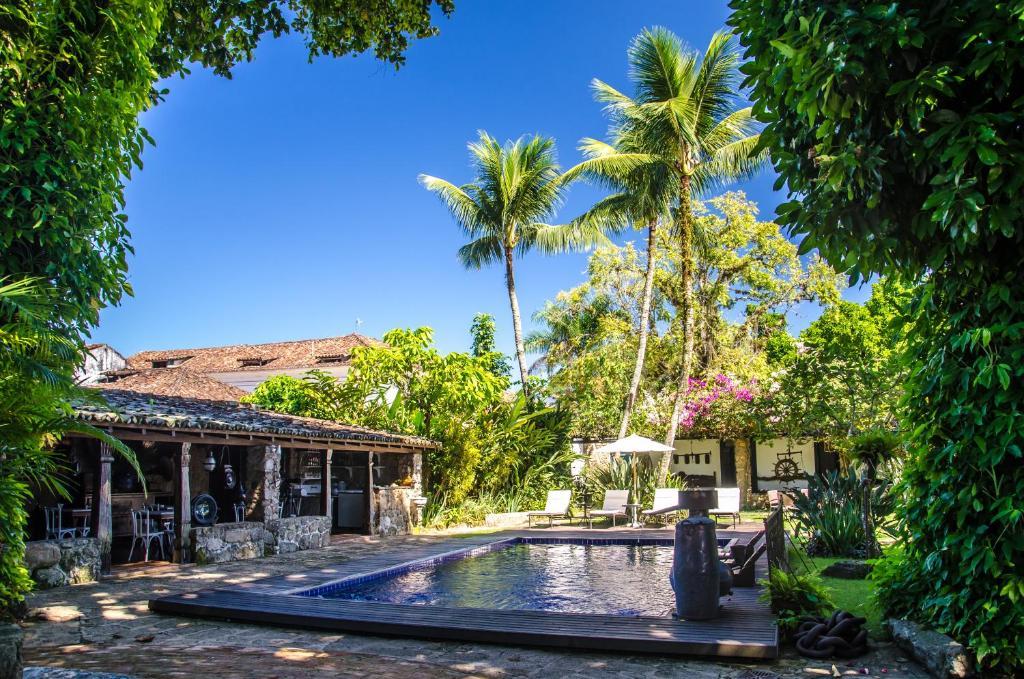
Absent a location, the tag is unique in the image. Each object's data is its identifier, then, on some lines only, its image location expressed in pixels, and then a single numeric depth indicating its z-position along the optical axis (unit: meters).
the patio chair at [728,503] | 16.30
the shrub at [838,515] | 10.48
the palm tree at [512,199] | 23.80
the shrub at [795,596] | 6.54
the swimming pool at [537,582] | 8.86
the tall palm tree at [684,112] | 18.98
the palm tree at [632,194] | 20.38
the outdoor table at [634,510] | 17.52
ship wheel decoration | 24.22
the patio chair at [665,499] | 17.44
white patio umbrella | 18.10
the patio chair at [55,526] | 12.55
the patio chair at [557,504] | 18.42
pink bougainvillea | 23.09
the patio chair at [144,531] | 12.93
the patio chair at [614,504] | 17.77
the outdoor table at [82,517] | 12.40
